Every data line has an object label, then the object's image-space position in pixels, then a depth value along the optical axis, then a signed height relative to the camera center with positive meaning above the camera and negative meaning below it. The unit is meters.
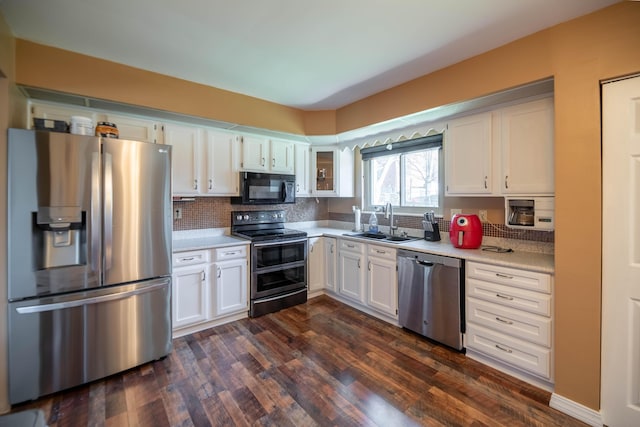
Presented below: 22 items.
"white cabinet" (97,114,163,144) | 2.64 +0.85
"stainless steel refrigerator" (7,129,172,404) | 1.87 -0.33
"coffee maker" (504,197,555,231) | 2.12 -0.02
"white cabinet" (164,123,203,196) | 2.95 +0.61
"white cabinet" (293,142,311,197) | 3.96 +0.64
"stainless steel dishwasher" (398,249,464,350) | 2.45 -0.81
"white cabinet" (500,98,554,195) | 2.13 +0.51
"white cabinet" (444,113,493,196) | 2.51 +0.53
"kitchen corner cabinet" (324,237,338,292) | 3.73 -0.71
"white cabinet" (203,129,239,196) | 3.17 +0.58
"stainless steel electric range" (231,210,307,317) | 3.25 -0.63
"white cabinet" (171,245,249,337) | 2.77 -0.80
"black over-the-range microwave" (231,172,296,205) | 3.42 +0.30
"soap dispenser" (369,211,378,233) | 3.74 -0.16
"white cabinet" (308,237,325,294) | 3.77 -0.73
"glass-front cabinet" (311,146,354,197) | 4.10 +0.60
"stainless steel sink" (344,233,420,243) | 3.26 -0.32
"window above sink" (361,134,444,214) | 3.29 +0.48
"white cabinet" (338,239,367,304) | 3.34 -0.74
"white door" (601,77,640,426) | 1.61 -0.27
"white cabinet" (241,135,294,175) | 3.47 +0.76
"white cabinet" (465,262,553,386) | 1.98 -0.85
